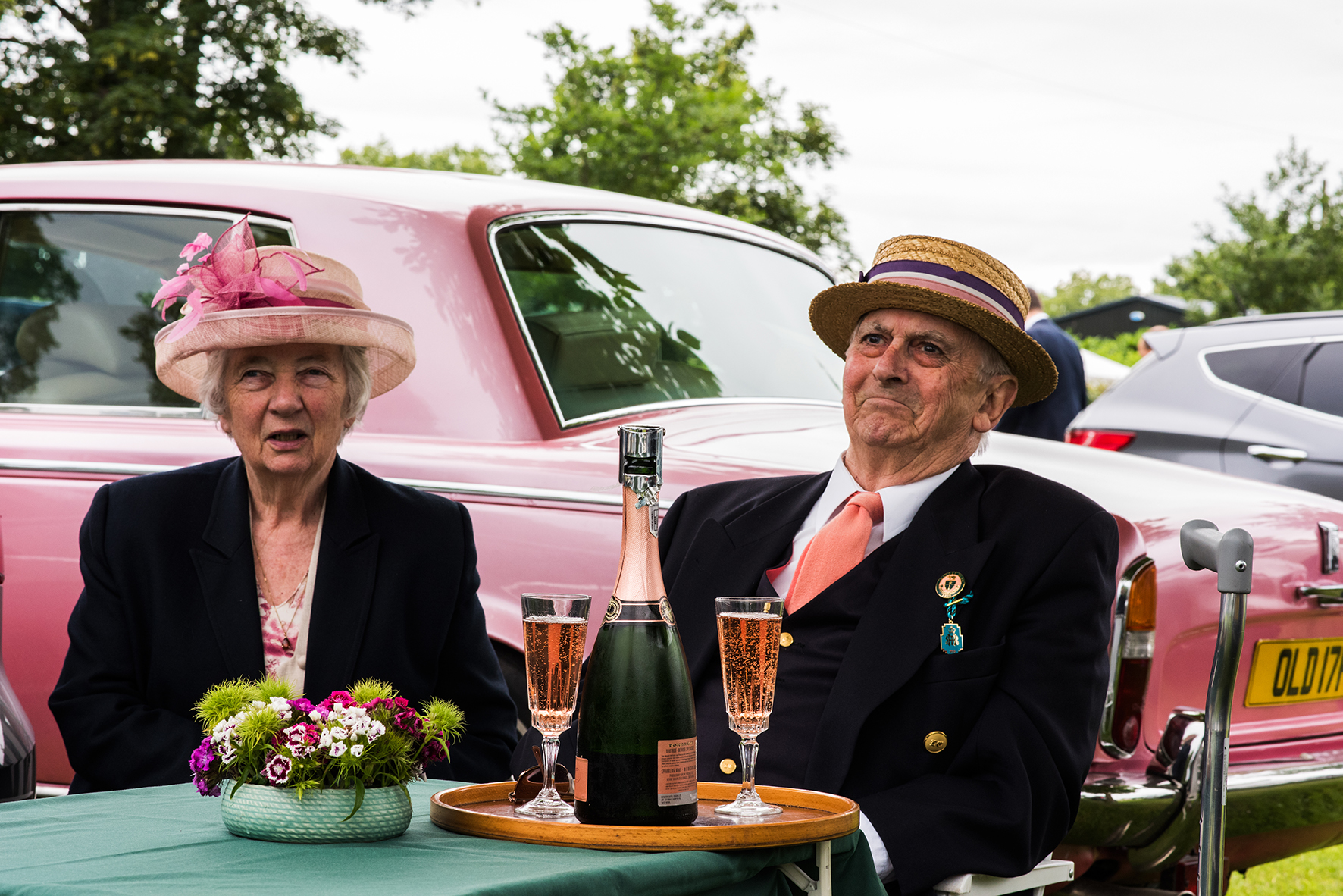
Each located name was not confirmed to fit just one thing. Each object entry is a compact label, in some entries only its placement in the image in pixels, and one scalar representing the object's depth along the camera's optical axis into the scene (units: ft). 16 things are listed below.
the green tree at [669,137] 81.25
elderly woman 9.96
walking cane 8.39
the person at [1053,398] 25.00
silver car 24.12
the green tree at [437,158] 178.81
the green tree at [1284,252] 114.01
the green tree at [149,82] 59.06
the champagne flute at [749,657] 5.93
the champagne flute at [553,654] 5.87
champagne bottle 5.81
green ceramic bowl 5.79
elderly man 8.28
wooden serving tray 5.54
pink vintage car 11.14
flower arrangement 5.86
